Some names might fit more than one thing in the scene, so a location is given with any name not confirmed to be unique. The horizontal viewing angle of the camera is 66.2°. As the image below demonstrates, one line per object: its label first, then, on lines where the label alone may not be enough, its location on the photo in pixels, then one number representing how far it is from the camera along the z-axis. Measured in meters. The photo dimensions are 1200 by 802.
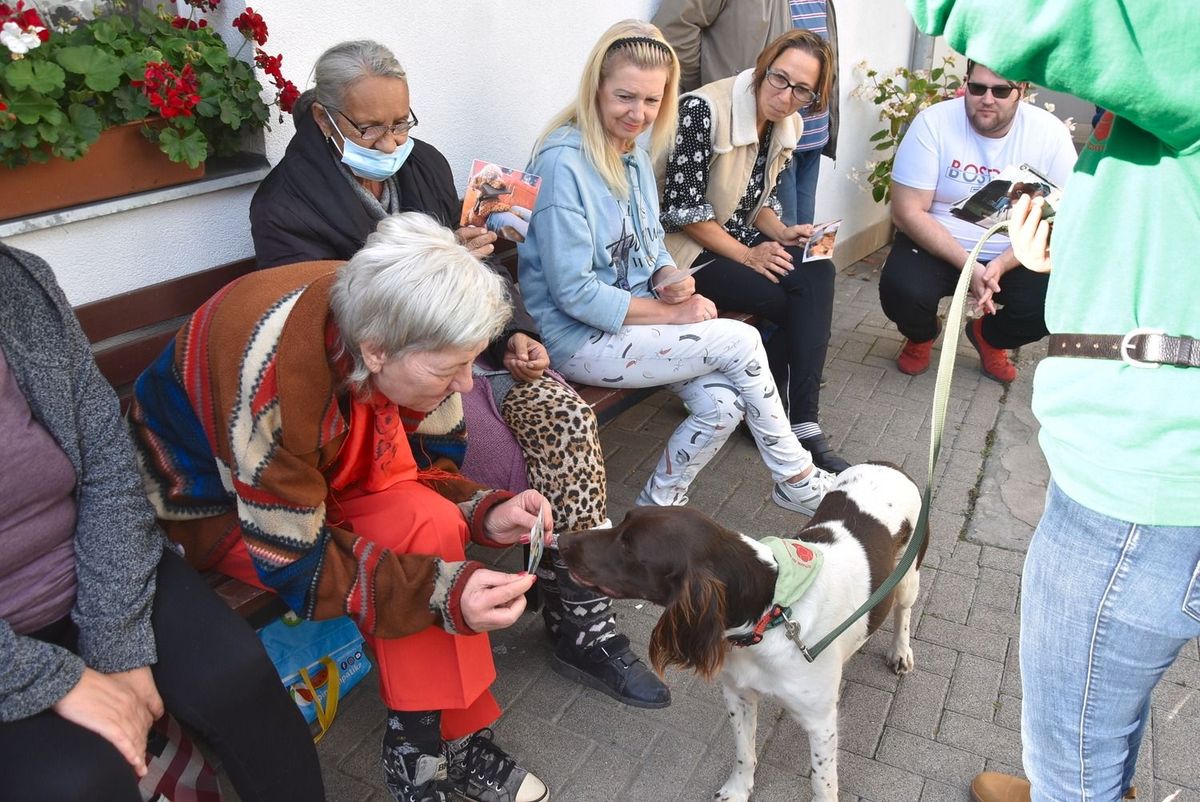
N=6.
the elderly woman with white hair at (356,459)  1.99
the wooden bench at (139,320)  2.74
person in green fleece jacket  1.31
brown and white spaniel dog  2.16
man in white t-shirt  4.75
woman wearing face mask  2.84
